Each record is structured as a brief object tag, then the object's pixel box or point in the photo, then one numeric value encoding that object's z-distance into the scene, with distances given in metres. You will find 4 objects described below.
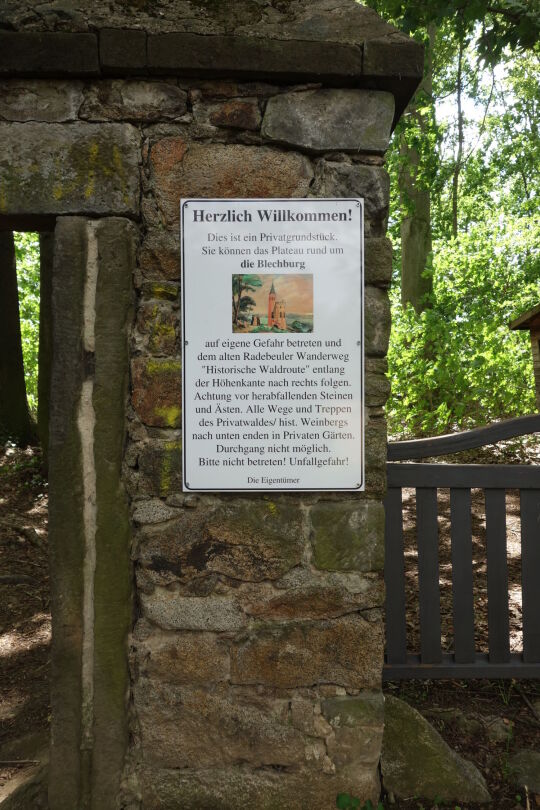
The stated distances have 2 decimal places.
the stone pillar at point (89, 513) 2.23
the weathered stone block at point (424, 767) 2.51
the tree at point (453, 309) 8.24
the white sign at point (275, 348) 2.26
